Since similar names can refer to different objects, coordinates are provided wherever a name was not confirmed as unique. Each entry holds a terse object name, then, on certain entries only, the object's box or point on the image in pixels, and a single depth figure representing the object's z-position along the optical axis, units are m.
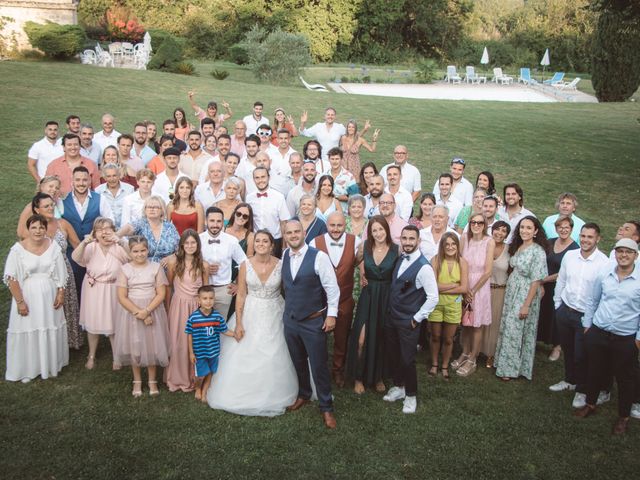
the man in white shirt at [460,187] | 9.05
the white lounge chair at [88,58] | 28.97
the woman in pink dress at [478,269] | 6.93
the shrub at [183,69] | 29.80
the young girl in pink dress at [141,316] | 6.26
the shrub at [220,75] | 29.14
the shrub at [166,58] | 29.77
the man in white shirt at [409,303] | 5.97
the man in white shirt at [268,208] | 7.72
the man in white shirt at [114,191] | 7.62
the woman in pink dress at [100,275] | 6.68
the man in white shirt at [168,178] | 8.05
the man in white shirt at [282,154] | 9.67
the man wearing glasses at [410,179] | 9.70
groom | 5.80
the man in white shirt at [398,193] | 8.27
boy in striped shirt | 6.11
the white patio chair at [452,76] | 38.42
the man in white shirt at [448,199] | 8.42
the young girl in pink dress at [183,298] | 6.33
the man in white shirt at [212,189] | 7.86
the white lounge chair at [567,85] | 36.09
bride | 6.09
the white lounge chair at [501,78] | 39.31
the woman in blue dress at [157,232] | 6.62
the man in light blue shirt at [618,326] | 5.74
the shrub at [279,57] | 29.53
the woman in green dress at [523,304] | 6.88
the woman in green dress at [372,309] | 6.24
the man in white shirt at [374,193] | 7.75
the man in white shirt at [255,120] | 12.15
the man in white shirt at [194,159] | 9.44
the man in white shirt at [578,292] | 6.34
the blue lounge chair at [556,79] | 37.62
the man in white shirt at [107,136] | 10.32
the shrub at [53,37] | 27.22
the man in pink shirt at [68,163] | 8.52
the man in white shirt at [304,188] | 7.92
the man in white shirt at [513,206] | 7.91
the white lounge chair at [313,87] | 29.43
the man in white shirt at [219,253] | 6.49
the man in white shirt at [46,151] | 9.82
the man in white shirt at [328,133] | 11.77
